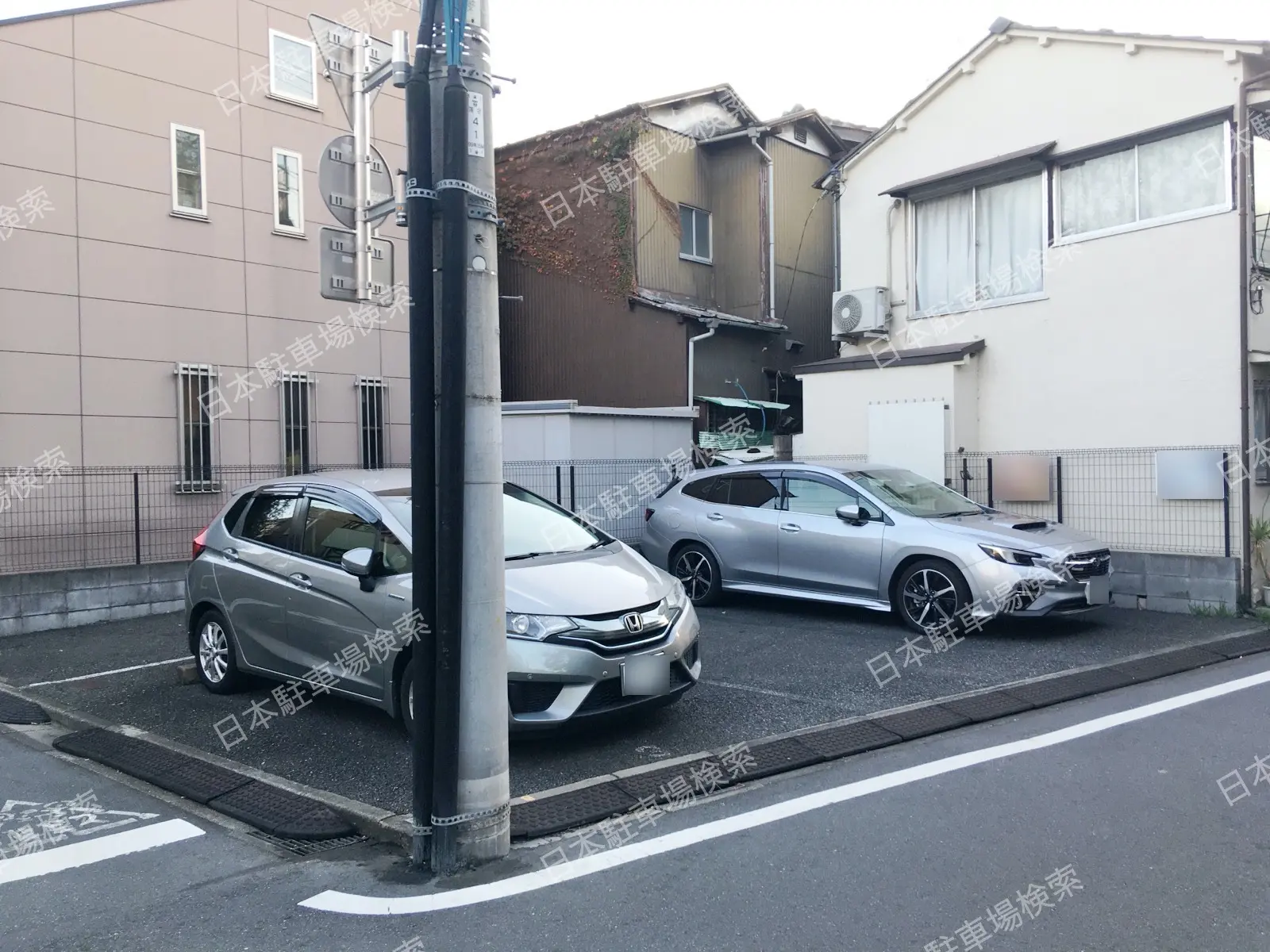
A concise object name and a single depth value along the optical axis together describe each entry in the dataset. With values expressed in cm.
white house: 1125
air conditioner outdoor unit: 1445
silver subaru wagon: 908
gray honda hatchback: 568
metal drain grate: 475
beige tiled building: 1221
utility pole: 439
